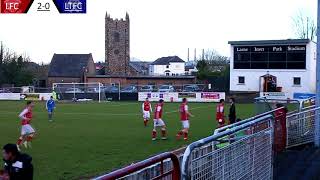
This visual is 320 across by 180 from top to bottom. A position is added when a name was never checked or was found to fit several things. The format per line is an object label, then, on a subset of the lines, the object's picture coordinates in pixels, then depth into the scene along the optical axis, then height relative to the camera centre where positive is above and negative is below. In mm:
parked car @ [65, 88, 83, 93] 71125 -458
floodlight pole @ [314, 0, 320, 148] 14303 -305
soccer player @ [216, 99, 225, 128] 24953 -1242
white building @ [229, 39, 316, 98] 61312 +2544
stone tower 114756 +9034
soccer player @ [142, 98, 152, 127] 29397 -1290
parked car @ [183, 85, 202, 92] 70750 -152
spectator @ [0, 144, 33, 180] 7184 -1065
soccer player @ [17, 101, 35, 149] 20438 -1670
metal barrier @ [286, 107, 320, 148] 13959 -1096
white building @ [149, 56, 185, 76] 150875 +6001
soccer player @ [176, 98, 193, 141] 22422 -1329
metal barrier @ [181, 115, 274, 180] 5148 -793
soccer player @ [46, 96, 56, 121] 35000 -1297
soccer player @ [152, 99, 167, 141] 23084 -1505
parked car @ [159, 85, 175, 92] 71262 -164
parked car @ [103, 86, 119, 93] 69950 -312
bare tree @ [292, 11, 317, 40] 82138 +8568
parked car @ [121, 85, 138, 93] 69394 -316
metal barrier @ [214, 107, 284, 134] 7525 -578
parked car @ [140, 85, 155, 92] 73250 -176
